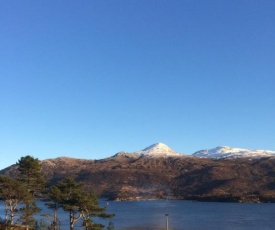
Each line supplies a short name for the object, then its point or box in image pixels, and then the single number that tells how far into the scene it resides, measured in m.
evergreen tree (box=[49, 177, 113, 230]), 42.31
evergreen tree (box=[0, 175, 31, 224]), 43.16
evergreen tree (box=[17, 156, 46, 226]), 45.75
